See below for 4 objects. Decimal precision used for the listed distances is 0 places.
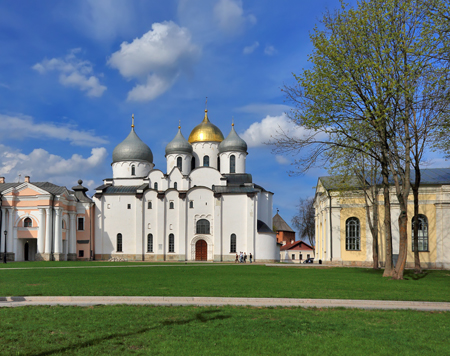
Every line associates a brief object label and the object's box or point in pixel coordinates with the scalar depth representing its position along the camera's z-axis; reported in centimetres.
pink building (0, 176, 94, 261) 4962
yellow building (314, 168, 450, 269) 3578
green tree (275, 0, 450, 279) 2091
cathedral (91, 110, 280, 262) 5172
